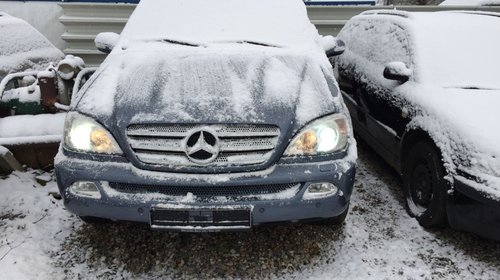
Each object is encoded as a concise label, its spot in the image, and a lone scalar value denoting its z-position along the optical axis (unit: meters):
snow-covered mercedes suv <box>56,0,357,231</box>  2.42
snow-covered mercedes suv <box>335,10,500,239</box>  2.80
